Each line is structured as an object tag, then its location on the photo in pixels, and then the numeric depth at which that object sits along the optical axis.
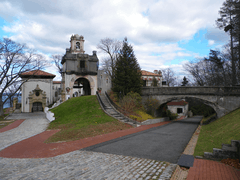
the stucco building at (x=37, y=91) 34.59
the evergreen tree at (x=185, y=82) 67.31
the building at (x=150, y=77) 50.81
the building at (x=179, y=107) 43.34
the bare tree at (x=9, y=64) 24.68
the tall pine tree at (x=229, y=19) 25.50
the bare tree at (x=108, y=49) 42.84
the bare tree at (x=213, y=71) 32.00
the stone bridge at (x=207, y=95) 23.11
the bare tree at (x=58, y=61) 51.03
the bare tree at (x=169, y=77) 68.05
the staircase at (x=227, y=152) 7.01
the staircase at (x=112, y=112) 19.20
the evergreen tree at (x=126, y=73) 25.58
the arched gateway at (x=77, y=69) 32.78
